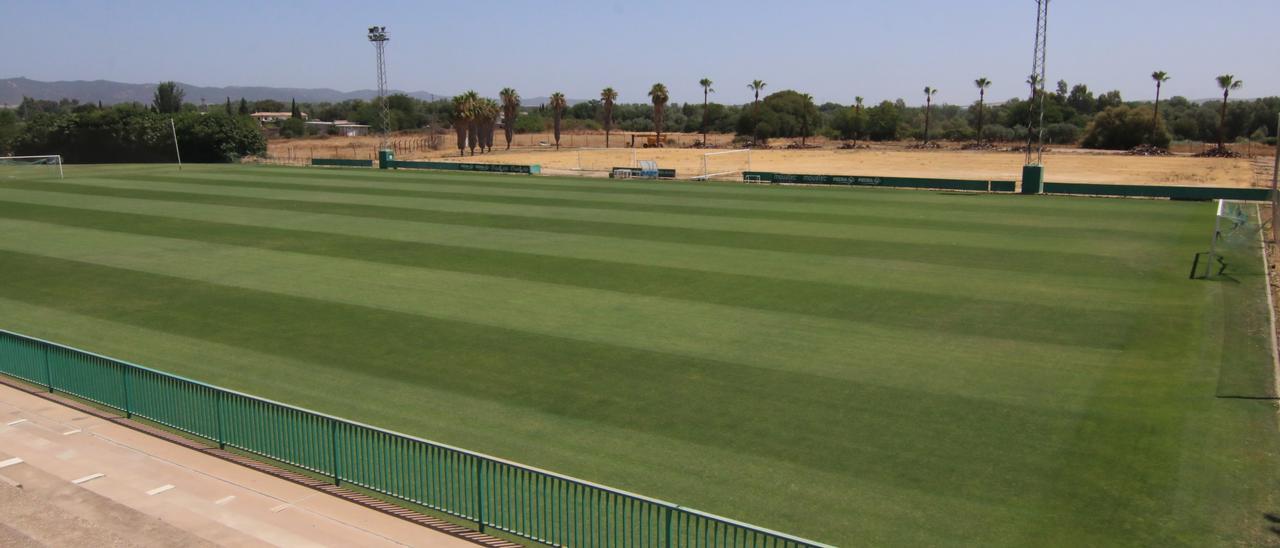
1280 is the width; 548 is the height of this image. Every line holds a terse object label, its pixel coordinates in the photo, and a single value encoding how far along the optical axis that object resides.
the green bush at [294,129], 161.25
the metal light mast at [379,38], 79.19
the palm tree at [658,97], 135.62
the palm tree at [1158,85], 111.12
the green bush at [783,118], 147.62
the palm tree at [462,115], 108.69
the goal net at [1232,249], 29.90
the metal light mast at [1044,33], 54.25
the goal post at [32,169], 69.06
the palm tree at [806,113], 147.00
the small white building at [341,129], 178.38
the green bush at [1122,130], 112.31
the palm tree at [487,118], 111.31
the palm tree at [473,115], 109.62
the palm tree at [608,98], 136.25
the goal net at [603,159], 87.94
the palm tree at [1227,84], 106.62
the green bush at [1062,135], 130.25
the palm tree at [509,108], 117.62
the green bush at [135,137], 92.94
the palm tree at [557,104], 124.76
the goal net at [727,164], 70.94
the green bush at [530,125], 167.12
